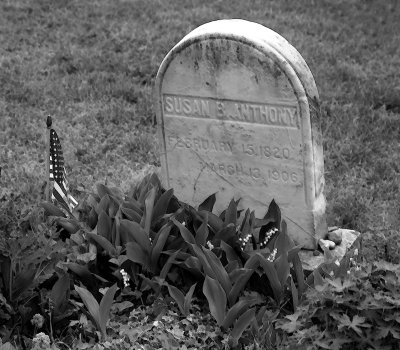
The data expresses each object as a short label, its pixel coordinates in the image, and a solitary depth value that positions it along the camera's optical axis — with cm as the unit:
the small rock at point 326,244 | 448
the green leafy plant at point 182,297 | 387
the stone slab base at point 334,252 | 424
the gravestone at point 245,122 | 424
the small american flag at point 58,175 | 493
